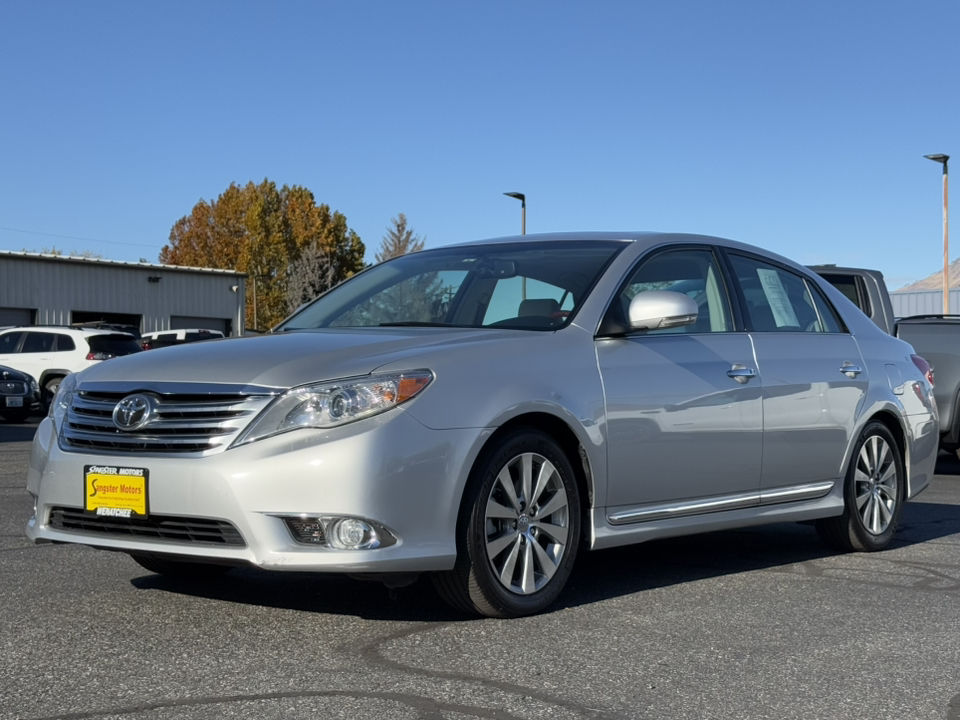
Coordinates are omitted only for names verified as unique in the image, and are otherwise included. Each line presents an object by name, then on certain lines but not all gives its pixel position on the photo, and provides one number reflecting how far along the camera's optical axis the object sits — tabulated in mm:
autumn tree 84100
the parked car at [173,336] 33906
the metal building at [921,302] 50906
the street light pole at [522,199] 39000
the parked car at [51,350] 24219
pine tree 84000
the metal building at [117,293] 42156
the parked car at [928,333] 11703
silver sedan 4598
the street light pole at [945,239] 34375
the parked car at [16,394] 20922
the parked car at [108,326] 26944
